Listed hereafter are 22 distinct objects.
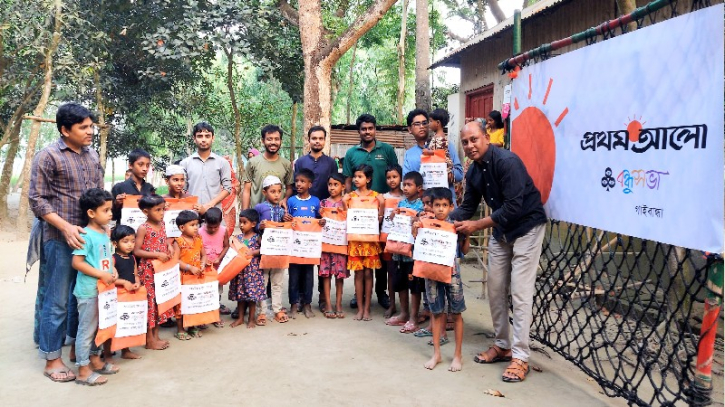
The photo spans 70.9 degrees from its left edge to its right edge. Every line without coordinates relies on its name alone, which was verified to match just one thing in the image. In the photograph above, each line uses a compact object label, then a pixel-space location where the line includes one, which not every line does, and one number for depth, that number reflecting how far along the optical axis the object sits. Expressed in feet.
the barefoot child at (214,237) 14.80
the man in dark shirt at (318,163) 16.46
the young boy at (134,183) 14.10
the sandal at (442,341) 13.90
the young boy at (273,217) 15.42
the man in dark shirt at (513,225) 11.30
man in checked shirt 11.03
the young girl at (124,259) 11.75
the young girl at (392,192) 15.39
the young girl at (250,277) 15.02
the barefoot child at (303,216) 15.81
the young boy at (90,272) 10.93
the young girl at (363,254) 15.58
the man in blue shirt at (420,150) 15.38
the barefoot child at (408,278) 14.71
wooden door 33.22
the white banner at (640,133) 7.73
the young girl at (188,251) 13.70
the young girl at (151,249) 12.98
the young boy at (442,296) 12.30
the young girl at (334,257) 15.93
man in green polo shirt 16.44
